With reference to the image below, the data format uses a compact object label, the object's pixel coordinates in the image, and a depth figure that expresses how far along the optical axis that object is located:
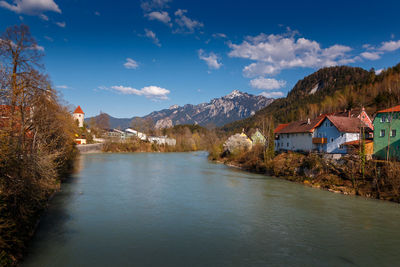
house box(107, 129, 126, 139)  100.50
